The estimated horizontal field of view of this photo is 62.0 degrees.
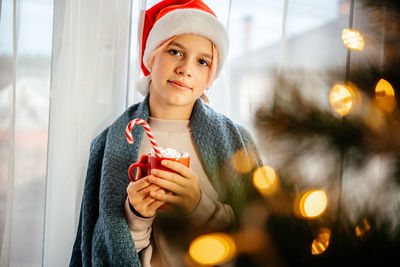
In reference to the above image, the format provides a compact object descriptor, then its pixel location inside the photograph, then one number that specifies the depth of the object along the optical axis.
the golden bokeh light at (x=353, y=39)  0.35
